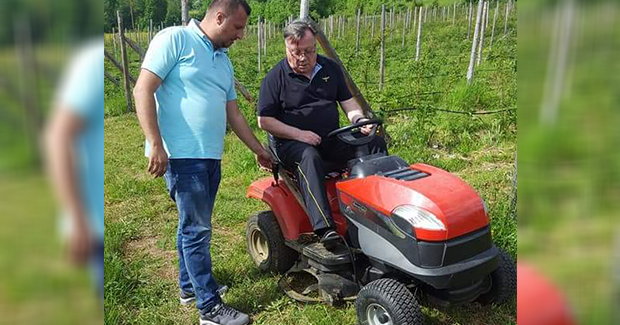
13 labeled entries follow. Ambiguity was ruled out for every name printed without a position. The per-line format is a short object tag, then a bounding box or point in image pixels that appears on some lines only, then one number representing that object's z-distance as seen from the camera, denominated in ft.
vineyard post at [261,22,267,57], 61.77
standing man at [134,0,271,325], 8.72
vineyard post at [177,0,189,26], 23.90
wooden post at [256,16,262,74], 44.58
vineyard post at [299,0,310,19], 16.56
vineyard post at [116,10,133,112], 32.09
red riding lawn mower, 8.17
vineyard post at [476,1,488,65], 33.54
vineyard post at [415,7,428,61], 40.89
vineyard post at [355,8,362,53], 52.53
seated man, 10.64
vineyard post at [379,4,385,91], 30.76
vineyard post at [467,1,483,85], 30.01
